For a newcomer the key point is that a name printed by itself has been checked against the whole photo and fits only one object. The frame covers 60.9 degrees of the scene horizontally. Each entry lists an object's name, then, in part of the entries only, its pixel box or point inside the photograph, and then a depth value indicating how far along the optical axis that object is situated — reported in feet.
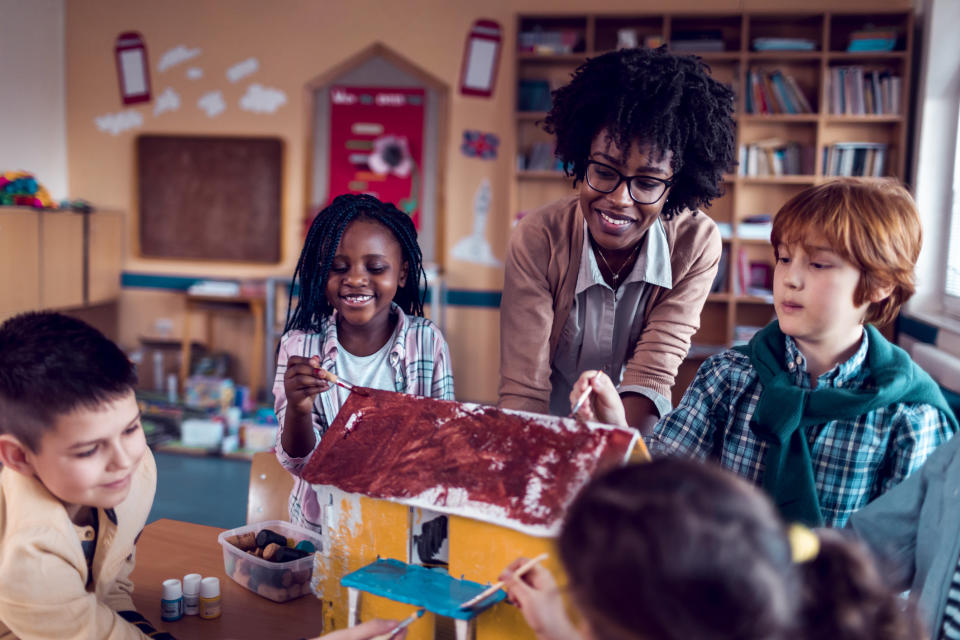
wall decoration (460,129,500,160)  19.21
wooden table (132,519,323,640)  4.25
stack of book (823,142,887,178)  17.11
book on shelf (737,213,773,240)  17.69
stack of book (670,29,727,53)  17.31
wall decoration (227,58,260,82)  20.24
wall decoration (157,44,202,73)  20.59
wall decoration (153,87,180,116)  20.80
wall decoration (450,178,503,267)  19.39
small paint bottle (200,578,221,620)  4.39
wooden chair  5.82
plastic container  4.52
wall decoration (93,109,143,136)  21.21
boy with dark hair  3.67
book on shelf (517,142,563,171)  18.44
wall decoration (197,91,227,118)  20.52
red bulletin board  19.66
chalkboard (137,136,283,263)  20.47
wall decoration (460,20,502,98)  18.81
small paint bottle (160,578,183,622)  4.35
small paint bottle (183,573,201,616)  4.41
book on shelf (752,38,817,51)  17.11
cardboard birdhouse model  3.60
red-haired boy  4.55
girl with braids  5.65
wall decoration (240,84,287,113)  20.18
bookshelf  16.93
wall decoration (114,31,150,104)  20.92
